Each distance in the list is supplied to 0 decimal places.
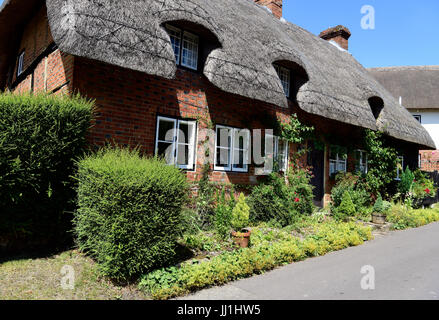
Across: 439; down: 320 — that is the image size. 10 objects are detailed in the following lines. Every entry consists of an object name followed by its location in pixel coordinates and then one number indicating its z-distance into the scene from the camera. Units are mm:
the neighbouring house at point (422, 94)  22148
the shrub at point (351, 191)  9540
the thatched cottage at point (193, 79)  5445
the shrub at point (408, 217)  8852
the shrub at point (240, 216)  5754
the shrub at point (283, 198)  7492
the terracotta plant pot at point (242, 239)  5262
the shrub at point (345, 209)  8562
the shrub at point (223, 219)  5785
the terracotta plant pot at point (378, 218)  8391
